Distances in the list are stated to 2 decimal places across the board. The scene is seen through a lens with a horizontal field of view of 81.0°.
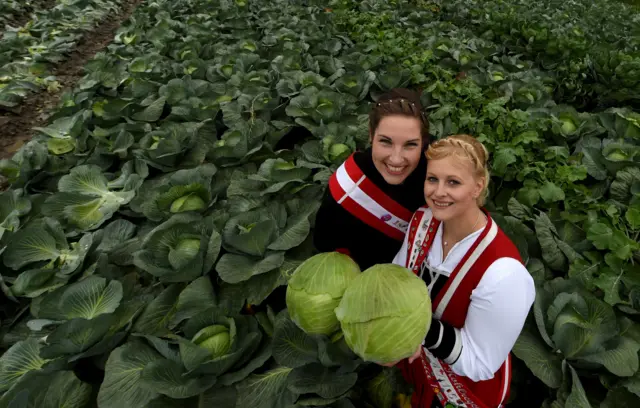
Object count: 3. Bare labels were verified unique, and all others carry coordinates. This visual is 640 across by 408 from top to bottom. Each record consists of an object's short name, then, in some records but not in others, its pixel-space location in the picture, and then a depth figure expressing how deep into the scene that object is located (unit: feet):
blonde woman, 4.31
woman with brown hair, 5.44
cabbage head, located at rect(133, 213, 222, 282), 6.86
